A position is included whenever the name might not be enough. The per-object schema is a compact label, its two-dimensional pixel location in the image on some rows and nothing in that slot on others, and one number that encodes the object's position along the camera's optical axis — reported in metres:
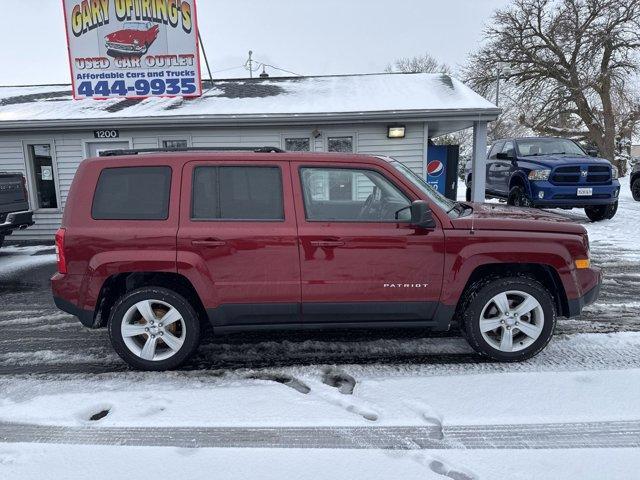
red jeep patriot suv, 3.40
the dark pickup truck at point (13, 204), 7.28
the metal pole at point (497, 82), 25.88
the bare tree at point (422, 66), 51.78
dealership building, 8.90
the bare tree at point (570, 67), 24.59
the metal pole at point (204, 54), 10.44
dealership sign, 9.91
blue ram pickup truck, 9.70
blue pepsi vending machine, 10.13
